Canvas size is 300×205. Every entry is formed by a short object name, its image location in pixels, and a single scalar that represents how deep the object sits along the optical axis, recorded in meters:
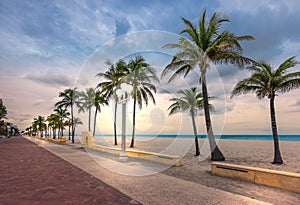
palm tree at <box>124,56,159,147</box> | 20.58
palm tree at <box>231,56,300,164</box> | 12.73
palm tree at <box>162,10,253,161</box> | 12.98
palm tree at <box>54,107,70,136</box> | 51.78
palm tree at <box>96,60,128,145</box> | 23.64
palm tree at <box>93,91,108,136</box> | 33.12
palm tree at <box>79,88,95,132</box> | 36.75
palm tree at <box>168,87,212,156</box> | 18.86
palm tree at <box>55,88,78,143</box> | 39.47
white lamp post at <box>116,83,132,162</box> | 9.74
